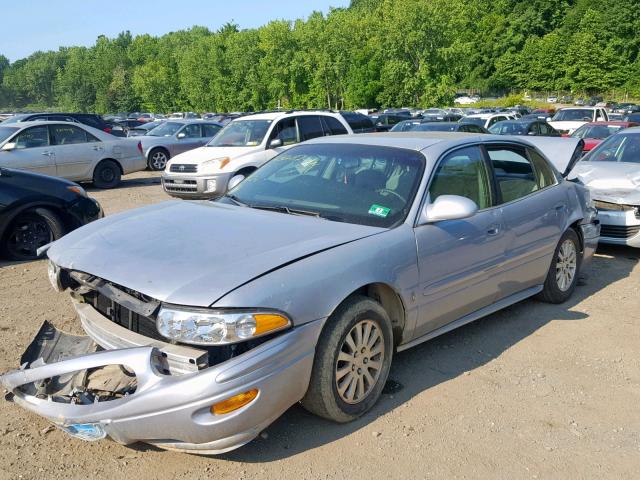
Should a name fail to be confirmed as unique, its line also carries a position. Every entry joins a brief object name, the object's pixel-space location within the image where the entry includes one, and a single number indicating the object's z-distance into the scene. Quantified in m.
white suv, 11.35
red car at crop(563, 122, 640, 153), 16.77
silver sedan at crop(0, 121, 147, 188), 12.68
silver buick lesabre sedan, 2.89
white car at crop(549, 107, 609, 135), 23.75
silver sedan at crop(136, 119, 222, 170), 18.20
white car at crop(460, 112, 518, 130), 23.99
